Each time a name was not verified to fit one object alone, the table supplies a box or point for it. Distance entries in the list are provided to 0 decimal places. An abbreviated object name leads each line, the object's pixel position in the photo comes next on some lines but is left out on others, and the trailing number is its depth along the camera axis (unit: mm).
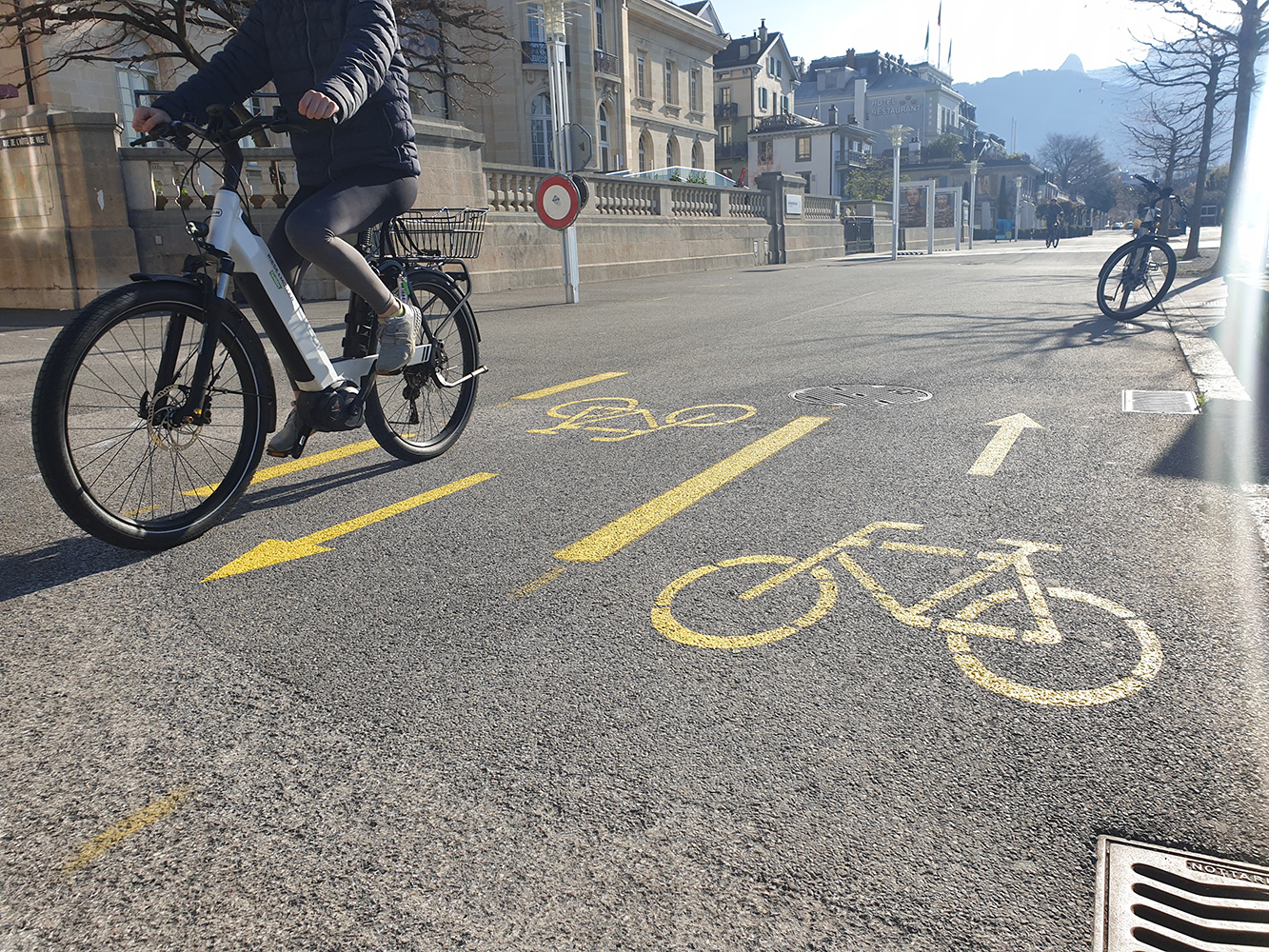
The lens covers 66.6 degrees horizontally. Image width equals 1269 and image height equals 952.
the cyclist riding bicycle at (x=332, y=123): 3842
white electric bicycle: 3301
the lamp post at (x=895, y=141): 36844
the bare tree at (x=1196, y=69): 21234
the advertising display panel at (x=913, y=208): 55656
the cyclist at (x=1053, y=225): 51919
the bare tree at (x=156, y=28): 18828
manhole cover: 6336
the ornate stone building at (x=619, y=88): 45125
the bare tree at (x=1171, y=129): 25828
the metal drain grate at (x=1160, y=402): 5875
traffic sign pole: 15055
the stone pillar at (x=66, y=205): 13773
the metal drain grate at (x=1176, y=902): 1600
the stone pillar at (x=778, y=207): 34000
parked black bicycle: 10383
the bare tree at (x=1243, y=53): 18609
